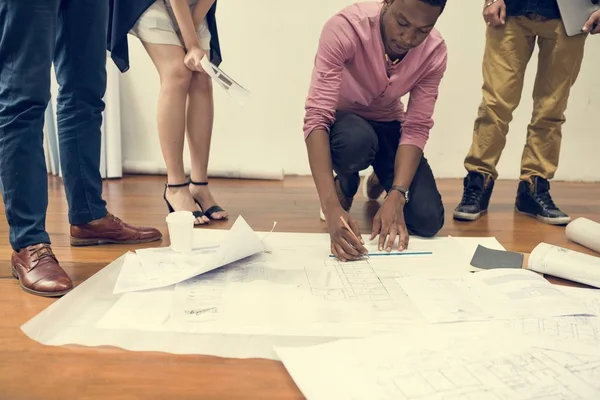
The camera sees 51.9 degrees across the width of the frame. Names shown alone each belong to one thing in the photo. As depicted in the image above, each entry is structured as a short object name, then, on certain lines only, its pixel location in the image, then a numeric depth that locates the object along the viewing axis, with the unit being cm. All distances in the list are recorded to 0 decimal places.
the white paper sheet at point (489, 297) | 106
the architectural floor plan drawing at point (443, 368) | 80
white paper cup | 131
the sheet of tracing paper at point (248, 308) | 98
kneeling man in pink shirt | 139
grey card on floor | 131
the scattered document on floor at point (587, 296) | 110
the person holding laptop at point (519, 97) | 181
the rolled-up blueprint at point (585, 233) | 157
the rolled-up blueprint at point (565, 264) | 125
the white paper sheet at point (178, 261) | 117
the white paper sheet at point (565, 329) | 96
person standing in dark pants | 112
